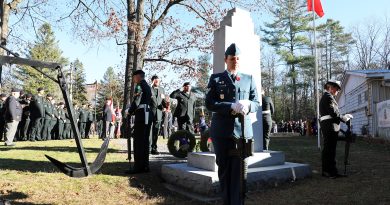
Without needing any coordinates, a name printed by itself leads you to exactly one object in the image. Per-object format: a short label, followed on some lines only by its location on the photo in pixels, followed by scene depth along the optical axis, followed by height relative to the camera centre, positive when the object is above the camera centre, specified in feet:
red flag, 50.11 +16.03
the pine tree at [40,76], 192.79 +28.52
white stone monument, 26.17 +5.93
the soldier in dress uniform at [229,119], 15.12 +0.45
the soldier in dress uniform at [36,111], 53.62 +2.37
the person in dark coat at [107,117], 57.16 +1.77
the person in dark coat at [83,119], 73.03 +1.74
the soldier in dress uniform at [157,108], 32.55 +1.89
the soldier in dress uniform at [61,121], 65.11 +1.26
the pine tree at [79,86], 236.43 +26.86
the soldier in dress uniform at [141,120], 25.94 +0.64
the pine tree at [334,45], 187.96 +42.97
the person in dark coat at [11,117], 43.09 +1.23
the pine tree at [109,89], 232.98 +25.74
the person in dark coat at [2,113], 55.06 +2.08
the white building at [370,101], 66.69 +6.15
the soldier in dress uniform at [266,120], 35.87 +1.01
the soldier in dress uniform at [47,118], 58.39 +1.58
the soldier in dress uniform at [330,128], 25.63 +0.24
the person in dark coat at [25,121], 55.01 +1.01
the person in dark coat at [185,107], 36.77 +2.16
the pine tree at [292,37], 175.52 +43.18
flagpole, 46.91 +8.62
